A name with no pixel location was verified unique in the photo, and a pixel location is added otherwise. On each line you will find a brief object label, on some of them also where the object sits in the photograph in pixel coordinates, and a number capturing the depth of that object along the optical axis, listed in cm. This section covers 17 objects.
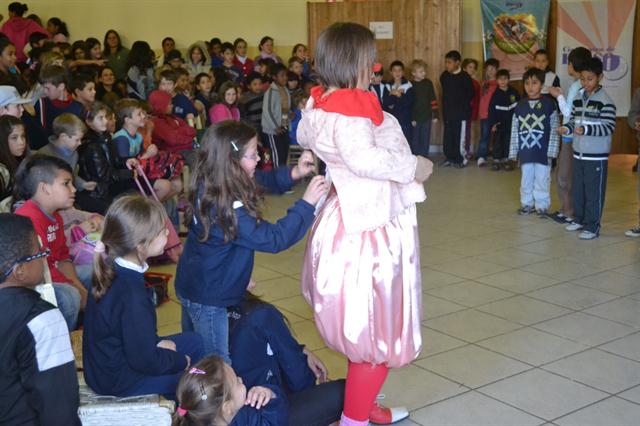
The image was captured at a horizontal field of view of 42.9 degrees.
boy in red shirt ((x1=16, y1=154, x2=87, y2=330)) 394
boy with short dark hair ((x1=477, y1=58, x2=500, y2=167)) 1030
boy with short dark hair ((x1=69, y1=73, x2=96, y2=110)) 645
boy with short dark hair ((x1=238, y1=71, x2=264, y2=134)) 921
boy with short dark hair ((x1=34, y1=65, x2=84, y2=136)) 618
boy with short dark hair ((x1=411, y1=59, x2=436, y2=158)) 1061
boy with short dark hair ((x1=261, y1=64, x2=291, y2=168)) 901
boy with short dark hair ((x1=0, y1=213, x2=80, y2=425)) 233
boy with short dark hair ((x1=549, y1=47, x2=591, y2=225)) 639
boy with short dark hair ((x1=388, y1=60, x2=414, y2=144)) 1050
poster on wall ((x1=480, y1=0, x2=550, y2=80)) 1050
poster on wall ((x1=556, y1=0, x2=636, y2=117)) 1003
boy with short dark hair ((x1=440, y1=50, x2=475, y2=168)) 1038
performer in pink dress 288
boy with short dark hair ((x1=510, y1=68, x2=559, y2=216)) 709
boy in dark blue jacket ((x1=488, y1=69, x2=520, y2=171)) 1002
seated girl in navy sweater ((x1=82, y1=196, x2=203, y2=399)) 271
